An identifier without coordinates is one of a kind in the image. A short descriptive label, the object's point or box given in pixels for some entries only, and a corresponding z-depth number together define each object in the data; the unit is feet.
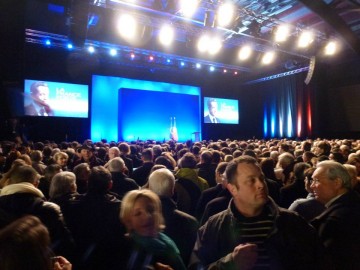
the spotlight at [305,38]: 35.81
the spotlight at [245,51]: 39.14
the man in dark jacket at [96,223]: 7.33
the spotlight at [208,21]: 30.35
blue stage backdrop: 51.70
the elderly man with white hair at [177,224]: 8.23
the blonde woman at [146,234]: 5.73
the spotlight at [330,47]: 38.78
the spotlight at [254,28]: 33.56
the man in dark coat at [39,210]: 7.64
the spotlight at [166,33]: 31.49
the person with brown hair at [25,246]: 3.20
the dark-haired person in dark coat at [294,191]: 11.78
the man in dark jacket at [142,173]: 15.93
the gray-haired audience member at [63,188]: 9.46
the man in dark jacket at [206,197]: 11.33
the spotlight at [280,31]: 34.04
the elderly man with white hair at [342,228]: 5.87
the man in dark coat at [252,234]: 5.02
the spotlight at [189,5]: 26.25
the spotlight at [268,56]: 42.60
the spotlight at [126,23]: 28.43
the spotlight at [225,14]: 28.84
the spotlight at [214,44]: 34.81
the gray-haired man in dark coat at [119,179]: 12.78
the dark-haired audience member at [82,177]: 12.14
